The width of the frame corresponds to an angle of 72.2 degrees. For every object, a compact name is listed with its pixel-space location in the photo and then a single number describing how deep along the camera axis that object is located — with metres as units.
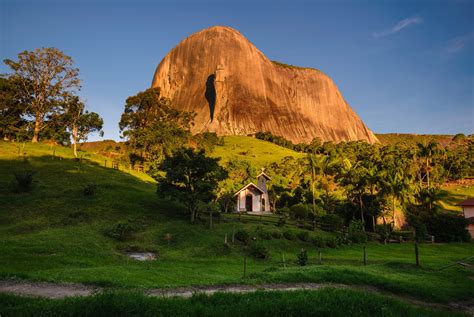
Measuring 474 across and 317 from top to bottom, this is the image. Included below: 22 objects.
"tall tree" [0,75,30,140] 65.50
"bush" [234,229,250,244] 32.97
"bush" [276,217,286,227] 40.75
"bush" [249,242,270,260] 28.53
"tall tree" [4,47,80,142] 67.44
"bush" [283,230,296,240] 36.41
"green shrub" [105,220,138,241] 28.62
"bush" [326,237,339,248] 36.94
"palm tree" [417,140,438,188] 70.69
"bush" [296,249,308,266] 23.33
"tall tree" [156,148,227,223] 36.09
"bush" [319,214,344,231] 43.95
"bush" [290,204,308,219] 50.33
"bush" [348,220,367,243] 41.22
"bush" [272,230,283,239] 35.91
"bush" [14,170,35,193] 37.94
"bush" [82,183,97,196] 39.28
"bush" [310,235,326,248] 36.16
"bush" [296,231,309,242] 37.16
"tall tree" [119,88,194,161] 71.56
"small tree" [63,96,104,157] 66.00
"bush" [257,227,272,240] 34.75
